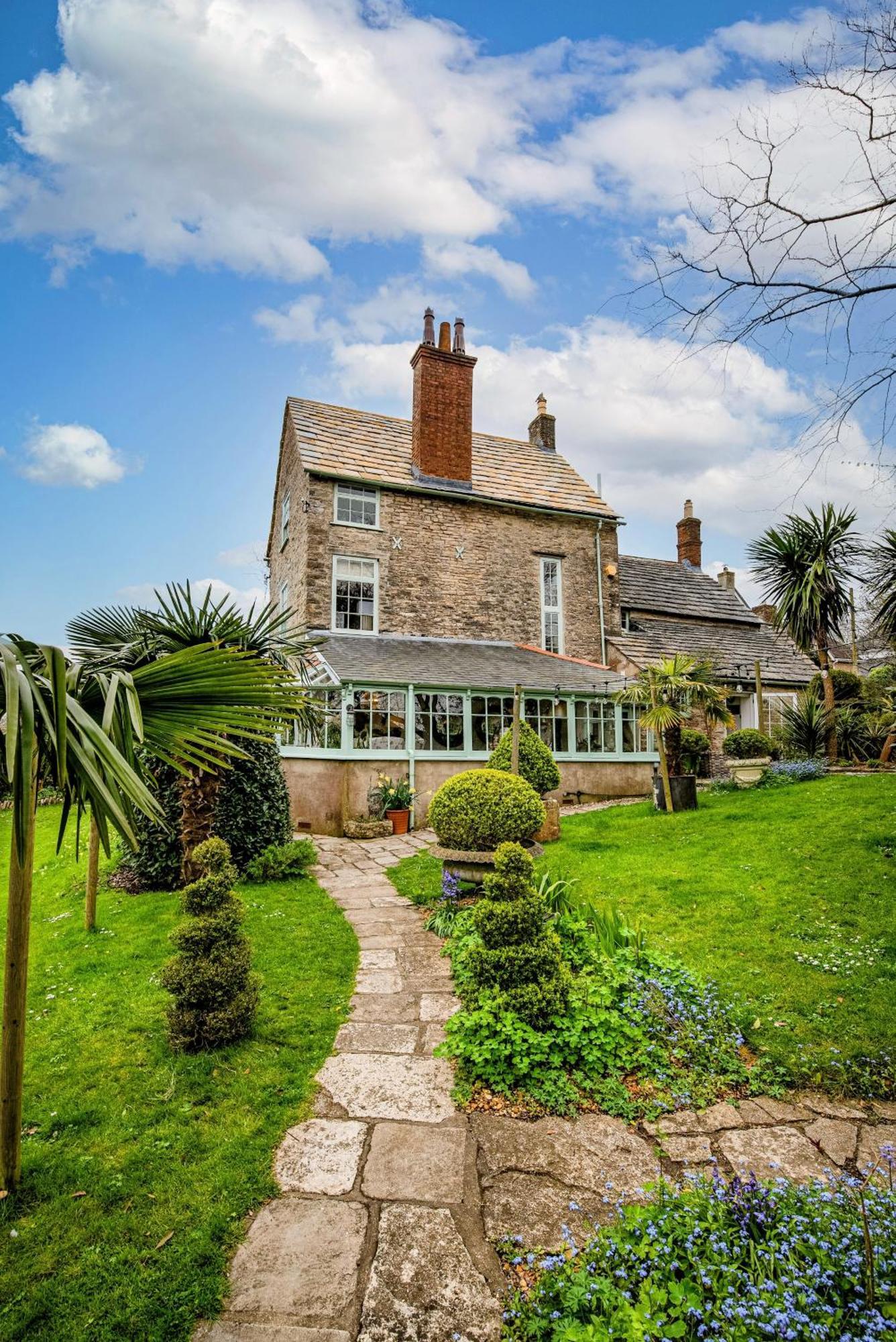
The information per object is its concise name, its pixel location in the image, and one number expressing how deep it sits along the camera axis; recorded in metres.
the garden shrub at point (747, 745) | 14.18
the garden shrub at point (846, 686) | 15.66
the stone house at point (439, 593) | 12.12
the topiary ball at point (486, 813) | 6.71
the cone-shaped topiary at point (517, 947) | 3.85
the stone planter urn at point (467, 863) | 6.54
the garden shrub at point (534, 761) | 9.84
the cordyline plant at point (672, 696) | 10.66
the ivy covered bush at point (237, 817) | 7.83
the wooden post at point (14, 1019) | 2.54
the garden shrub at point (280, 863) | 8.04
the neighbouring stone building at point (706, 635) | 18.11
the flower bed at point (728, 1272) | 1.78
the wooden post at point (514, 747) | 8.68
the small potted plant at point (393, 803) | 11.49
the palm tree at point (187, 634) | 6.76
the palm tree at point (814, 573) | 13.77
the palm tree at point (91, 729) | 2.08
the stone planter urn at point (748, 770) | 12.70
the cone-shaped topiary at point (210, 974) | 3.78
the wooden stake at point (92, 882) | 6.12
